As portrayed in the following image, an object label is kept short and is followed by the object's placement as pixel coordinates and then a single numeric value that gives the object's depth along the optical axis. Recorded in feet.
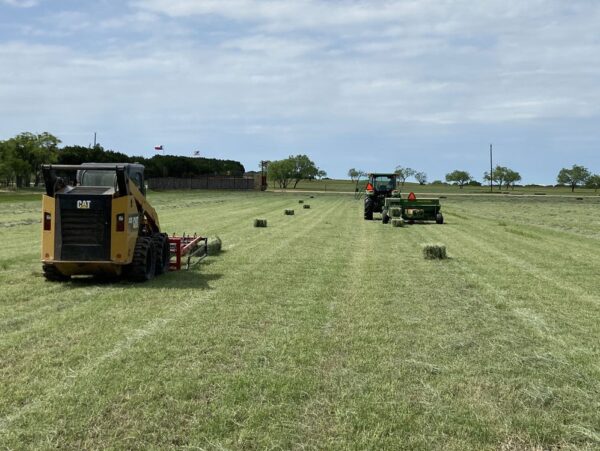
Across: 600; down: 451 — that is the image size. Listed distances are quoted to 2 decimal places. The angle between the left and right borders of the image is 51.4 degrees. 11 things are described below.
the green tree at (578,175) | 639.60
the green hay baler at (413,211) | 98.84
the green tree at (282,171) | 575.79
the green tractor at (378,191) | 110.20
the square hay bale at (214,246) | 53.06
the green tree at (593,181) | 616.96
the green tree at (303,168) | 591.37
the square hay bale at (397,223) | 92.07
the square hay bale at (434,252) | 51.06
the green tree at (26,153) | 293.23
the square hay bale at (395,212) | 98.48
